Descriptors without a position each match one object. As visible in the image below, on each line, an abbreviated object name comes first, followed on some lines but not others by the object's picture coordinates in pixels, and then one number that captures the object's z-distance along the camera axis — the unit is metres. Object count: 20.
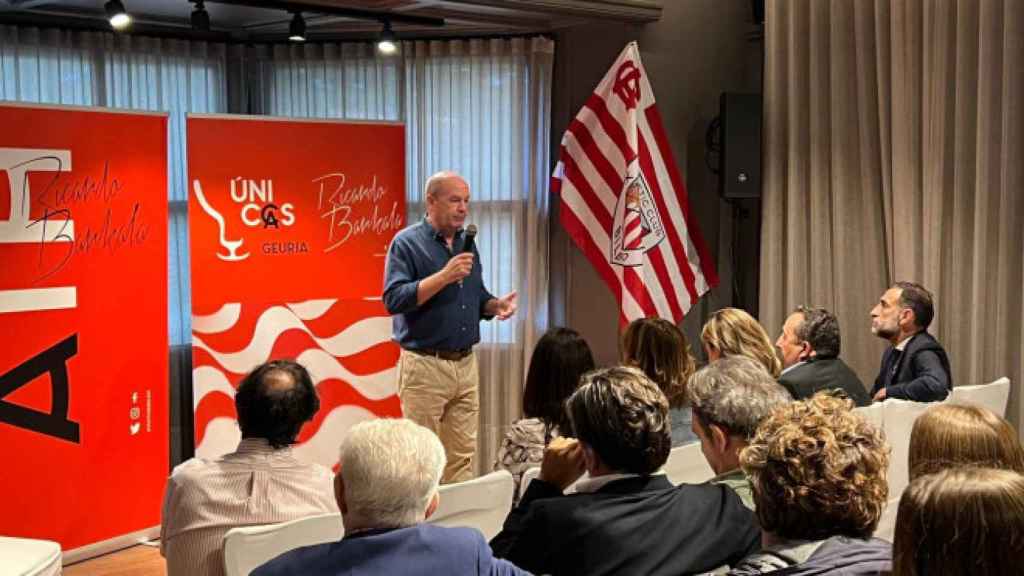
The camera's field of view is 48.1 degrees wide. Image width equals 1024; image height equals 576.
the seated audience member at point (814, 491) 1.84
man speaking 4.79
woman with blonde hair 3.91
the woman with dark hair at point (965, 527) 1.35
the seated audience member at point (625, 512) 2.18
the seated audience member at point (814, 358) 4.11
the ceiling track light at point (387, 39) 5.70
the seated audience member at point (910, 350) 4.34
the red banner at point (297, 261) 5.27
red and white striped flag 5.47
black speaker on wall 5.62
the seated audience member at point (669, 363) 3.58
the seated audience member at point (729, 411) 2.51
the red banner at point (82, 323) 4.53
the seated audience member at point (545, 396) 3.26
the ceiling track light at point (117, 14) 4.83
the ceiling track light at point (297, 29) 5.64
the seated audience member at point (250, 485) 2.73
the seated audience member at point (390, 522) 1.96
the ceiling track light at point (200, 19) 5.50
